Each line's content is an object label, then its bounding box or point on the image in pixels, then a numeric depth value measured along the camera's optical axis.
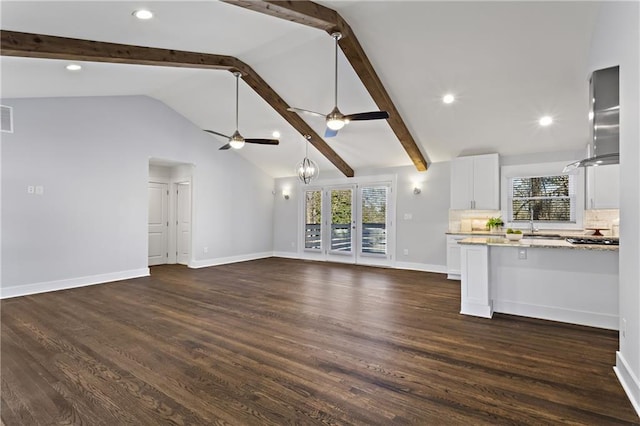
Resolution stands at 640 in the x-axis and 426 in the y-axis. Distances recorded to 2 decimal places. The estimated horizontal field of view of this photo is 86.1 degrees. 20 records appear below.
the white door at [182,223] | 8.73
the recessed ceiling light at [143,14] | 3.37
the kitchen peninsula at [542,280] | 3.79
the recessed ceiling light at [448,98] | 5.28
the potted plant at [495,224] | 6.37
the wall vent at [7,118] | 5.05
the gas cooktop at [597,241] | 4.05
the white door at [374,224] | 8.27
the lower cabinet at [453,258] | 6.62
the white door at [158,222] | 8.48
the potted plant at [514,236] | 4.66
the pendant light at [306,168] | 7.59
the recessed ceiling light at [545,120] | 5.38
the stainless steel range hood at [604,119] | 3.33
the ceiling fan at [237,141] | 5.82
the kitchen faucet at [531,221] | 6.28
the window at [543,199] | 6.22
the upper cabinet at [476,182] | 6.57
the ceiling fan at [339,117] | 4.31
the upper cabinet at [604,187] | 5.21
